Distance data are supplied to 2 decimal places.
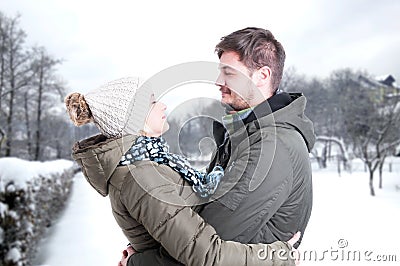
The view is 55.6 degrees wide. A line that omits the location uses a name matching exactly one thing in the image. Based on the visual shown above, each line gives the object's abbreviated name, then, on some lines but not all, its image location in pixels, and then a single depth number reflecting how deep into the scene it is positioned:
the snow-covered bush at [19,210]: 4.45
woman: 0.94
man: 1.02
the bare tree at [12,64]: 17.61
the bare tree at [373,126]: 13.50
